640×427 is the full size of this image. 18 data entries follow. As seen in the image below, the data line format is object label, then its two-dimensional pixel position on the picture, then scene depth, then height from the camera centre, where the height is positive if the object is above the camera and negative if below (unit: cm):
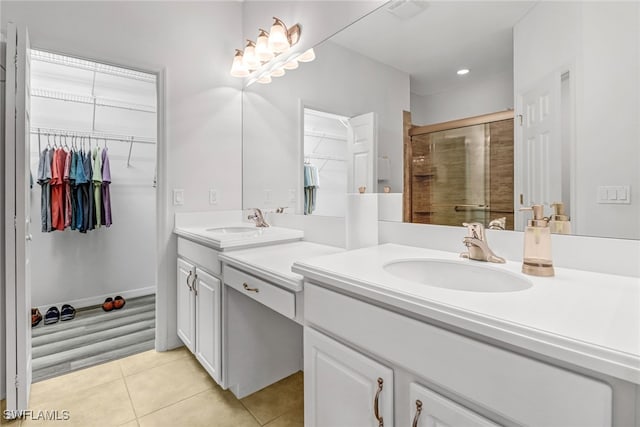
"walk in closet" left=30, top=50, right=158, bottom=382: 258 +3
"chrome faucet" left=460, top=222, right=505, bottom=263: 104 -13
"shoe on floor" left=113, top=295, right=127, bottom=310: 289 -88
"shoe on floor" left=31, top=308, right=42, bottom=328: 250 -89
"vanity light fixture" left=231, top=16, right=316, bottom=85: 194 +104
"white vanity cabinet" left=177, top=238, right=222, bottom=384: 159 -55
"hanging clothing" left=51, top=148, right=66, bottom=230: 261 +15
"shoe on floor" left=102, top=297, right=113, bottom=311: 284 -89
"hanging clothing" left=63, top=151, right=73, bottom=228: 266 +17
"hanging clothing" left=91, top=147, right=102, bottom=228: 278 +21
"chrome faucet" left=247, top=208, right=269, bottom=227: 217 -8
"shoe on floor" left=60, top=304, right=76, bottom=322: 264 -89
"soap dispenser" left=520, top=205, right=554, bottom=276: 87 -12
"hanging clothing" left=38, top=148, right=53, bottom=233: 258 +20
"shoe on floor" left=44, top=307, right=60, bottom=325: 257 -91
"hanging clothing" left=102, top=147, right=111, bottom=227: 284 +15
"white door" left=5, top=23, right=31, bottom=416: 145 -1
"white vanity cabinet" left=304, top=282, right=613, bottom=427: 52 -35
